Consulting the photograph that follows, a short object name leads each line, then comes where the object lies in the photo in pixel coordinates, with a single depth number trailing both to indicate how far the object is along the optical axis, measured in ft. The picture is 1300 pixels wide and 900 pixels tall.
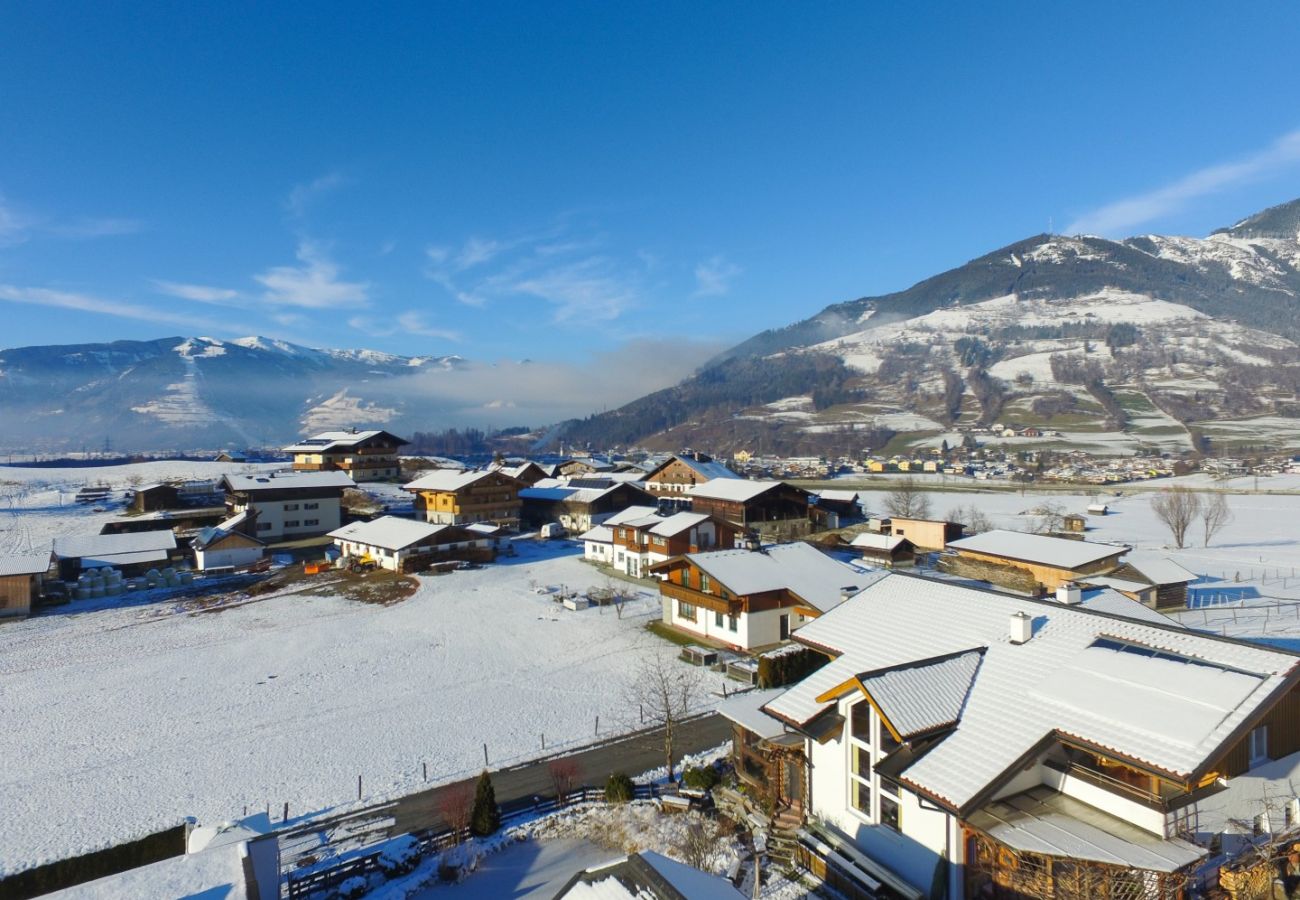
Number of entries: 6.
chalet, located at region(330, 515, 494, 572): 163.94
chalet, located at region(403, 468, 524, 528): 215.31
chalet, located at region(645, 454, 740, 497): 267.39
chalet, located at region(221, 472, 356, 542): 206.80
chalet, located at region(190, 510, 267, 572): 170.71
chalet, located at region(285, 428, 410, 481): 300.61
